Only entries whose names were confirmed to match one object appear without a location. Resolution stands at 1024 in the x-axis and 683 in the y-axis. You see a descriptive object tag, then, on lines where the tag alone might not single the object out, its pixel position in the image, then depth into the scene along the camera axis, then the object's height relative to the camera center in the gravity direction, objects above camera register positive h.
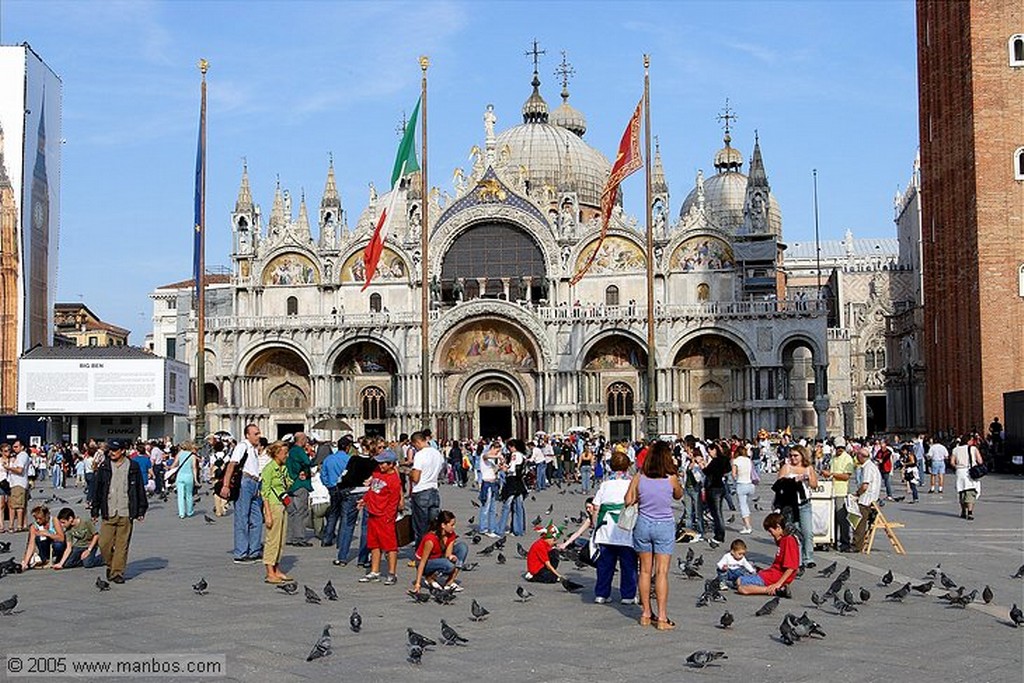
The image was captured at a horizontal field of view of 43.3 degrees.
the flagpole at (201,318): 34.94 +3.03
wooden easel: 17.11 -1.45
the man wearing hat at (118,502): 14.47 -0.82
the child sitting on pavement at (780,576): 13.44 -1.59
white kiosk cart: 17.67 -1.27
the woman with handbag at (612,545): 12.70 -1.18
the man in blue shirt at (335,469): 17.48 -0.56
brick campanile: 42.91 +7.58
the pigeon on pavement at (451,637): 10.25 -1.68
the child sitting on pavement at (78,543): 15.95 -1.40
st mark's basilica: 55.28 +4.48
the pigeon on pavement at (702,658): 9.46 -1.72
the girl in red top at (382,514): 14.59 -0.98
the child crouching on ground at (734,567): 13.81 -1.53
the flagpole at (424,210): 36.69 +6.17
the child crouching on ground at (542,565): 14.31 -1.54
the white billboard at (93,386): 50.97 +1.76
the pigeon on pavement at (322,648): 9.65 -1.65
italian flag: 35.32 +7.37
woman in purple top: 11.44 -0.77
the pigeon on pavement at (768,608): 11.74 -1.67
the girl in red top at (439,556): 13.43 -1.36
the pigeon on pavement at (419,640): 9.91 -1.64
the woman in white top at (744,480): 19.95 -0.86
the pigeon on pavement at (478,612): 11.59 -1.67
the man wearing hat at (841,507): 17.64 -1.15
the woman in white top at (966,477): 22.67 -0.96
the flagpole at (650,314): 35.62 +3.13
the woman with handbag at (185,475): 24.72 -0.88
